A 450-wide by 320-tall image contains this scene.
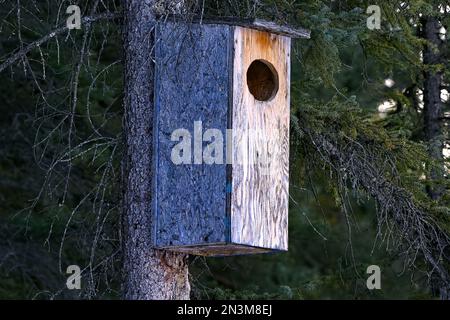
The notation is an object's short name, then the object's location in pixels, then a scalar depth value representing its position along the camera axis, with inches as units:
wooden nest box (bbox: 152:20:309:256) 630.5
